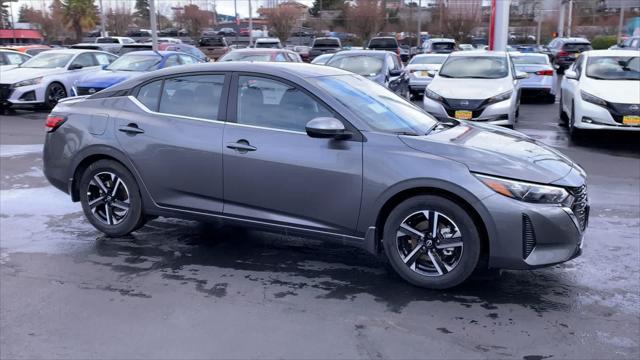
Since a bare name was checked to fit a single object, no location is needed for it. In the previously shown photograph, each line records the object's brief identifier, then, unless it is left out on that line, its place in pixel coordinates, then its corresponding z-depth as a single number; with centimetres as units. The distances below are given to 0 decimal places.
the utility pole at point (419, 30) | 4328
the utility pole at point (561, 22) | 4785
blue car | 1387
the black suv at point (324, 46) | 3077
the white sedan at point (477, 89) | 1098
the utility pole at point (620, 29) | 4078
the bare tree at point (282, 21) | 4819
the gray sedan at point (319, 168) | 425
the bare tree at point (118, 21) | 5209
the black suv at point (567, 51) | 2945
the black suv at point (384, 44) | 2936
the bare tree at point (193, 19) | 5203
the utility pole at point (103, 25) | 3775
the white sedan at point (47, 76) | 1467
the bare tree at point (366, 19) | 4562
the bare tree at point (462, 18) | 4438
